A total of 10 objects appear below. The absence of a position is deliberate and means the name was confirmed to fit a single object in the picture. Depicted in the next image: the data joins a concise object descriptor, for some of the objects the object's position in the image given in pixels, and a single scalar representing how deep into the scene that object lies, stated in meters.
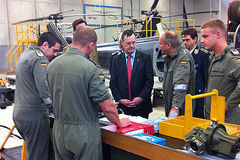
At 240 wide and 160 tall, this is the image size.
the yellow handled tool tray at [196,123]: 1.57
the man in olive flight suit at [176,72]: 2.41
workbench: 1.41
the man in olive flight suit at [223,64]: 2.12
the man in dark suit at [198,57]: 3.65
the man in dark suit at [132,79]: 3.15
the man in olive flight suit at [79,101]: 1.71
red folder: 1.77
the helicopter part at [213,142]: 1.27
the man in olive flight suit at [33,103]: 2.40
